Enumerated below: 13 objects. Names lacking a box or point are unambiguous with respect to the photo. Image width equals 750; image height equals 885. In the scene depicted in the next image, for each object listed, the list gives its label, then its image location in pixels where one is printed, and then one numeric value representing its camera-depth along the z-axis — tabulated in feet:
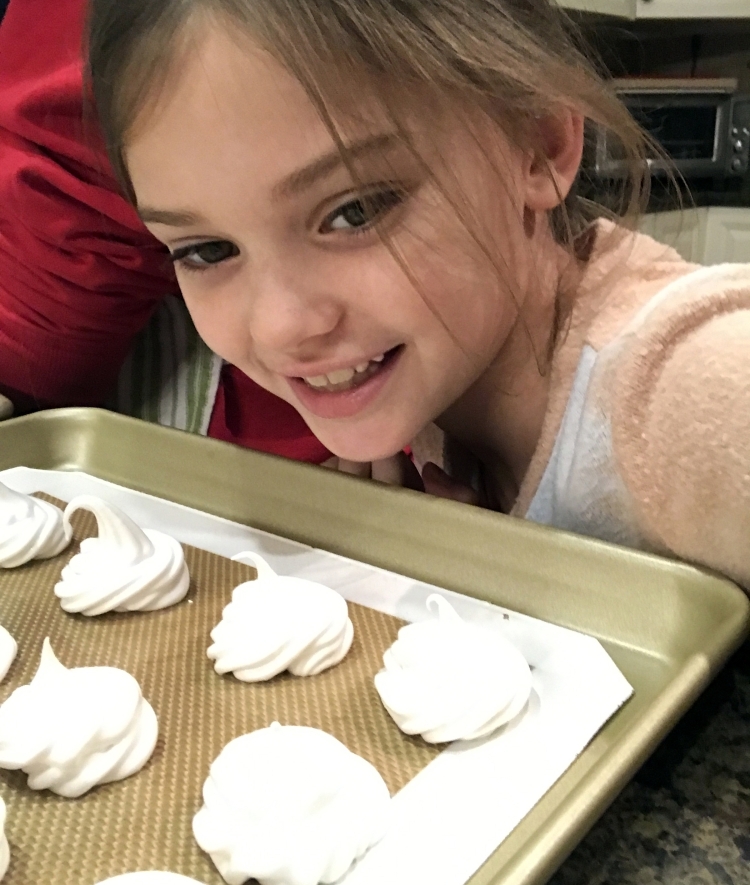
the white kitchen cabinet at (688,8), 6.58
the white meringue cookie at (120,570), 2.24
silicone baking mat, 1.57
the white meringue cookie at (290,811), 1.44
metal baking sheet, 1.49
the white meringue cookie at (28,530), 2.46
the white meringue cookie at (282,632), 1.98
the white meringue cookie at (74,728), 1.69
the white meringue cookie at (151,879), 1.43
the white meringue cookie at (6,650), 2.06
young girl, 1.88
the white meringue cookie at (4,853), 1.50
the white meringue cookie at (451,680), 1.70
